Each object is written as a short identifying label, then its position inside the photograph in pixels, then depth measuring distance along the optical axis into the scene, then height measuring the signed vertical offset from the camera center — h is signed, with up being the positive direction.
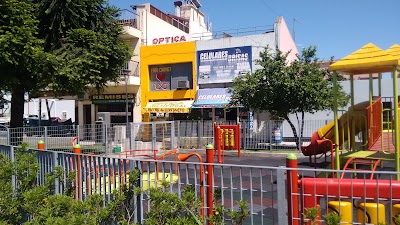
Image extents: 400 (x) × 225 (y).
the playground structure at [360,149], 3.91 -0.66
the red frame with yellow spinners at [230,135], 17.62 -0.77
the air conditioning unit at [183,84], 25.53 +2.21
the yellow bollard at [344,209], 3.96 -0.94
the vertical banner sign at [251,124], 20.50 -0.33
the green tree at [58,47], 13.75 +2.77
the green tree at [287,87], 18.52 +1.45
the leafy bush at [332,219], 3.16 -0.82
